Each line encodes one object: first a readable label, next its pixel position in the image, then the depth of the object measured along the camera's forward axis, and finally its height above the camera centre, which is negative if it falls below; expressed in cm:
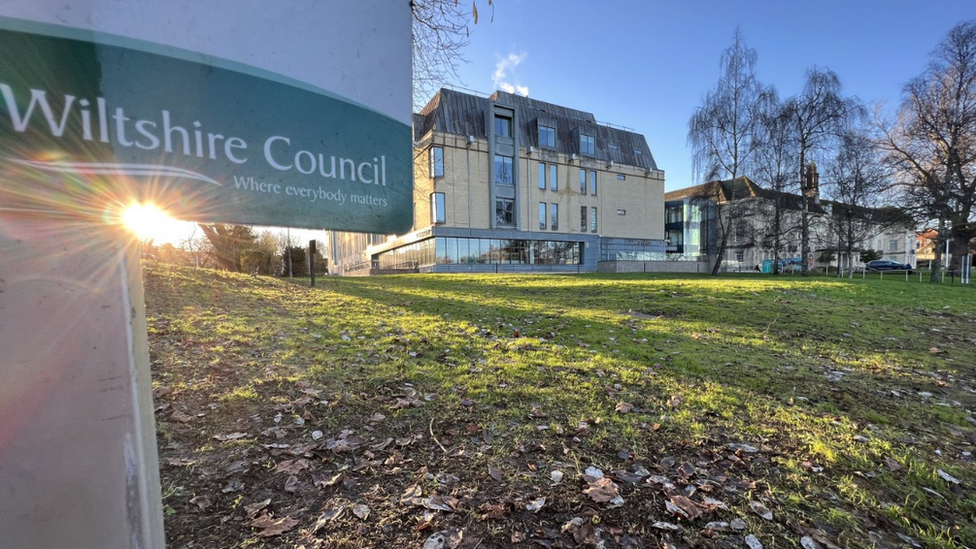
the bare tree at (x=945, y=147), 1920 +538
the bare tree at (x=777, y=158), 2302 +572
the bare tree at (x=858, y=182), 2219 +412
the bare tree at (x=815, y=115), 2228 +798
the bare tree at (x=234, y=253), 1500 +54
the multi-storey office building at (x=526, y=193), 2977 +566
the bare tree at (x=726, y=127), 2345 +774
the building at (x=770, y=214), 2355 +243
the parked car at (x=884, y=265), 4741 -183
